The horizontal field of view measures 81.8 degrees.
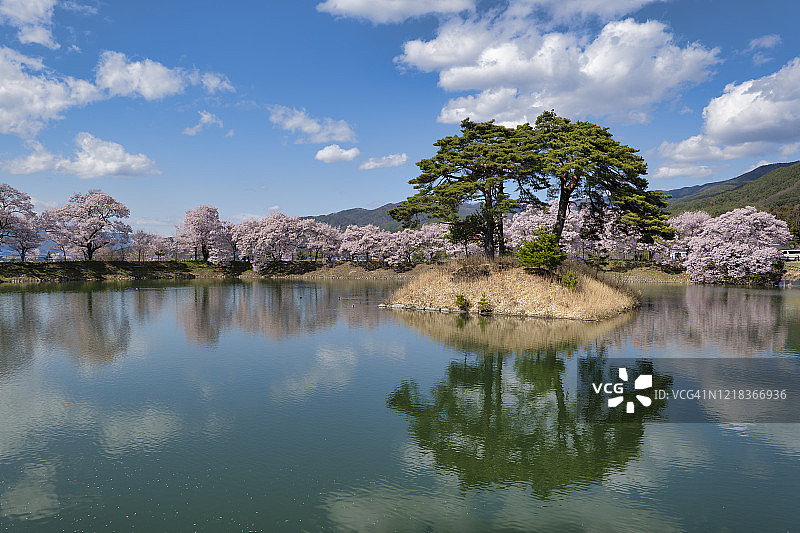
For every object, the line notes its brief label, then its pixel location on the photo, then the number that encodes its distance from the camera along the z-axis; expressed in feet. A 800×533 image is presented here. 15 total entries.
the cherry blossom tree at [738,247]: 222.87
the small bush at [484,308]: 118.27
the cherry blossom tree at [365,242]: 367.45
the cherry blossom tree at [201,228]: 345.92
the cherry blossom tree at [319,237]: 370.53
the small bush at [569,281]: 116.67
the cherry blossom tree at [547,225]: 307.58
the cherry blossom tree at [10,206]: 245.45
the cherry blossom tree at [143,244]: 377.30
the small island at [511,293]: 112.57
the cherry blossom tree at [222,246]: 345.72
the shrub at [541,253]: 115.65
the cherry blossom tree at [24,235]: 252.42
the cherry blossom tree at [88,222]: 276.62
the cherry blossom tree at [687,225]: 296.30
